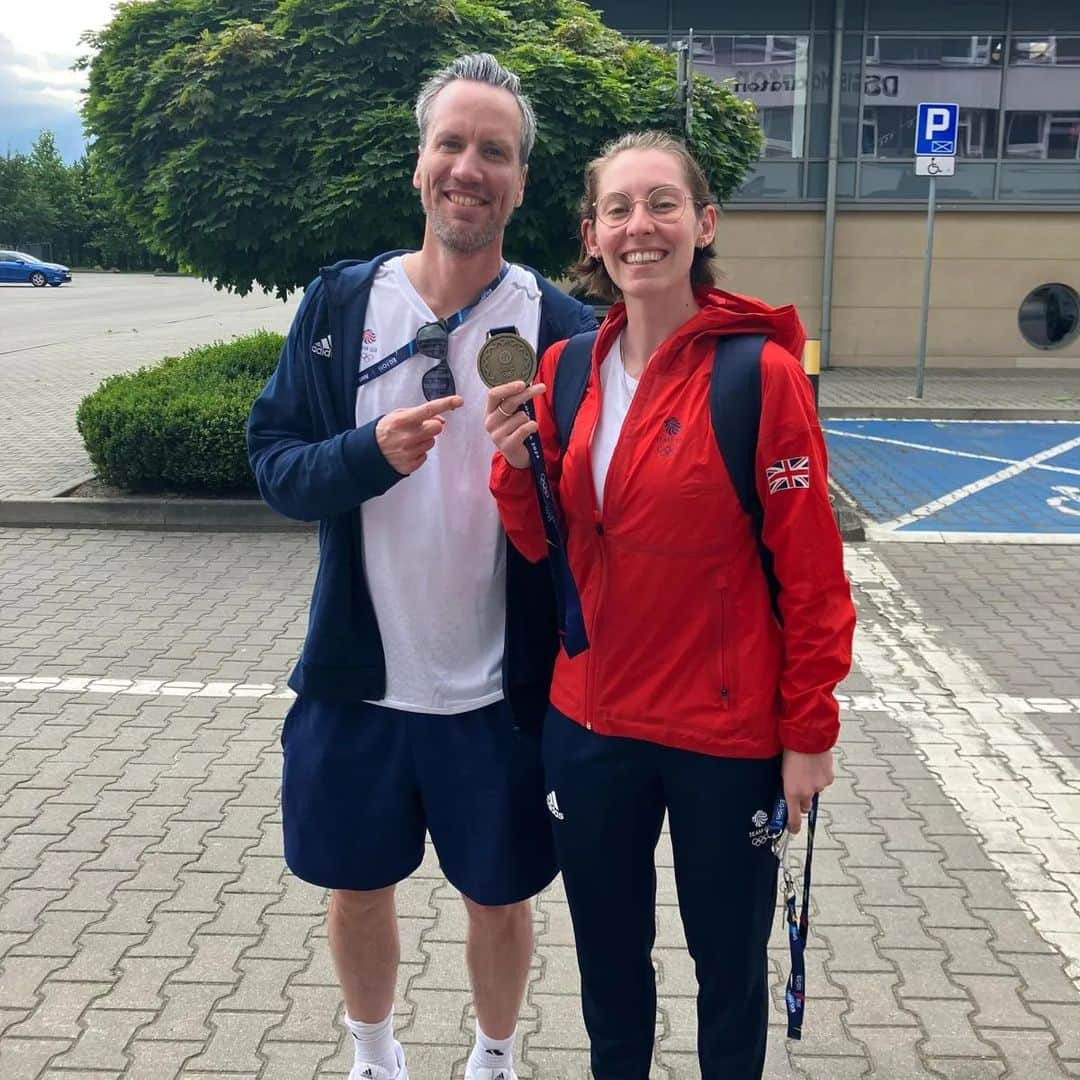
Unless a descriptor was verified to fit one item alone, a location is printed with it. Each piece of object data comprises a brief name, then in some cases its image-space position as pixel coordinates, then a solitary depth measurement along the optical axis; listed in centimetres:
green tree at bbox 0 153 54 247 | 6456
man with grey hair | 233
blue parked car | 4612
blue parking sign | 1202
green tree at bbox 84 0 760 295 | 864
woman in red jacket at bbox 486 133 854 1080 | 203
